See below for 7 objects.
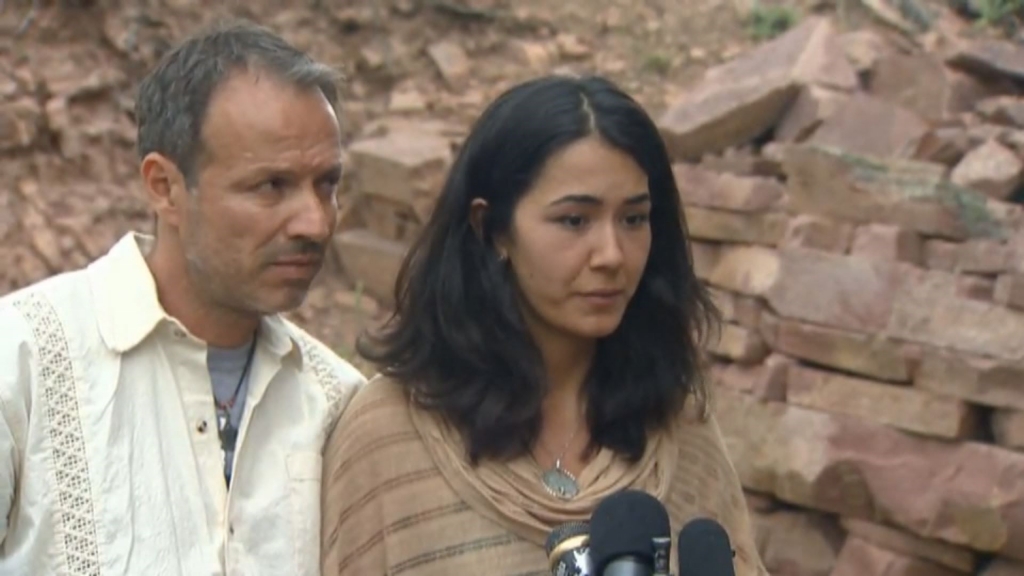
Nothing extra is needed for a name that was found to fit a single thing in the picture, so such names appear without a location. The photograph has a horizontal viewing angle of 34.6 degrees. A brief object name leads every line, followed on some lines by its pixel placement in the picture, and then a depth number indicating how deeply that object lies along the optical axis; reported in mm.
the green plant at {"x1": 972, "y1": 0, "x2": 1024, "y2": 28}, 9188
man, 2779
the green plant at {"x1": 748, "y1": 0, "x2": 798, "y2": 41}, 9625
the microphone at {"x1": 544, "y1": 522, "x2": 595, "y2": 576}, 2369
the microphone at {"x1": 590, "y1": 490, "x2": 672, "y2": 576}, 2281
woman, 3154
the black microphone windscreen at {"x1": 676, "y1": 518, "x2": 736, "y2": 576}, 2371
